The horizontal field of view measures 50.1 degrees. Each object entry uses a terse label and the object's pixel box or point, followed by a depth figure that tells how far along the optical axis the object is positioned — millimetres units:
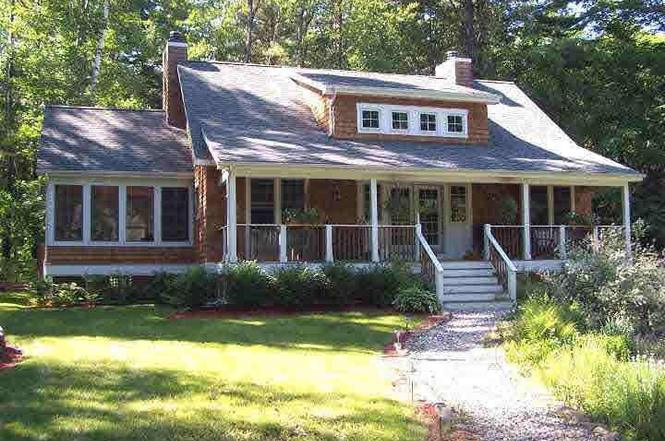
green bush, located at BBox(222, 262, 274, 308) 15008
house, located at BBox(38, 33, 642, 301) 17141
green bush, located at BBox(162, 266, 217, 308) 15227
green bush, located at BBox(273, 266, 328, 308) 15117
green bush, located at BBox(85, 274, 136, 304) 17373
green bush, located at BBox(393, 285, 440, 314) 14984
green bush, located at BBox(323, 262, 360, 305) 15565
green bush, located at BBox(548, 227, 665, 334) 11852
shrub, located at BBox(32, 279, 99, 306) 16359
